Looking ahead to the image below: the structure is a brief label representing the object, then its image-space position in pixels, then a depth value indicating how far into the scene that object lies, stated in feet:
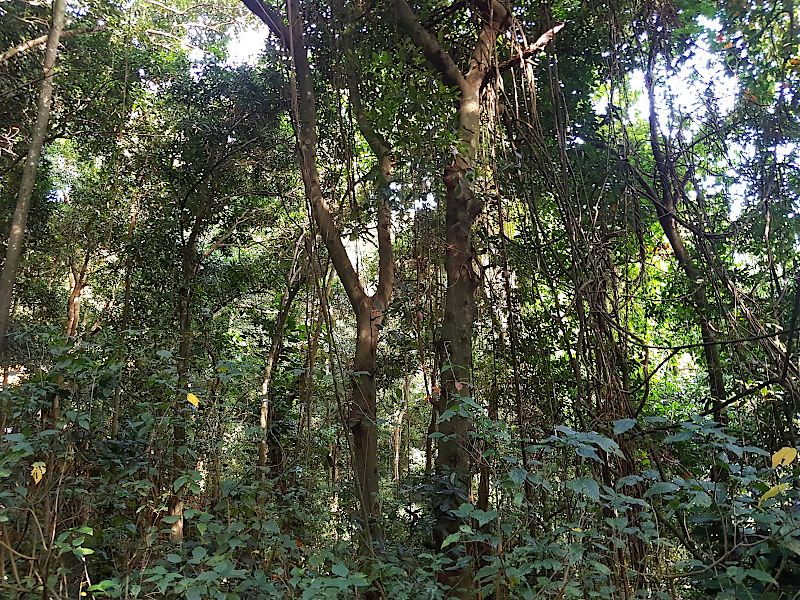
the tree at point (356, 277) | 10.29
